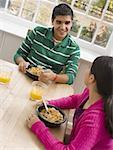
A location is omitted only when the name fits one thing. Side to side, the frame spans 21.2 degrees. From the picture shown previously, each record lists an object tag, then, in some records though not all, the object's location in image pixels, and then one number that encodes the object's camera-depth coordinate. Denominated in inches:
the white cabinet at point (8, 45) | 116.6
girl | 54.2
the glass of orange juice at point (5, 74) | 73.9
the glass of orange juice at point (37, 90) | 71.5
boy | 90.1
